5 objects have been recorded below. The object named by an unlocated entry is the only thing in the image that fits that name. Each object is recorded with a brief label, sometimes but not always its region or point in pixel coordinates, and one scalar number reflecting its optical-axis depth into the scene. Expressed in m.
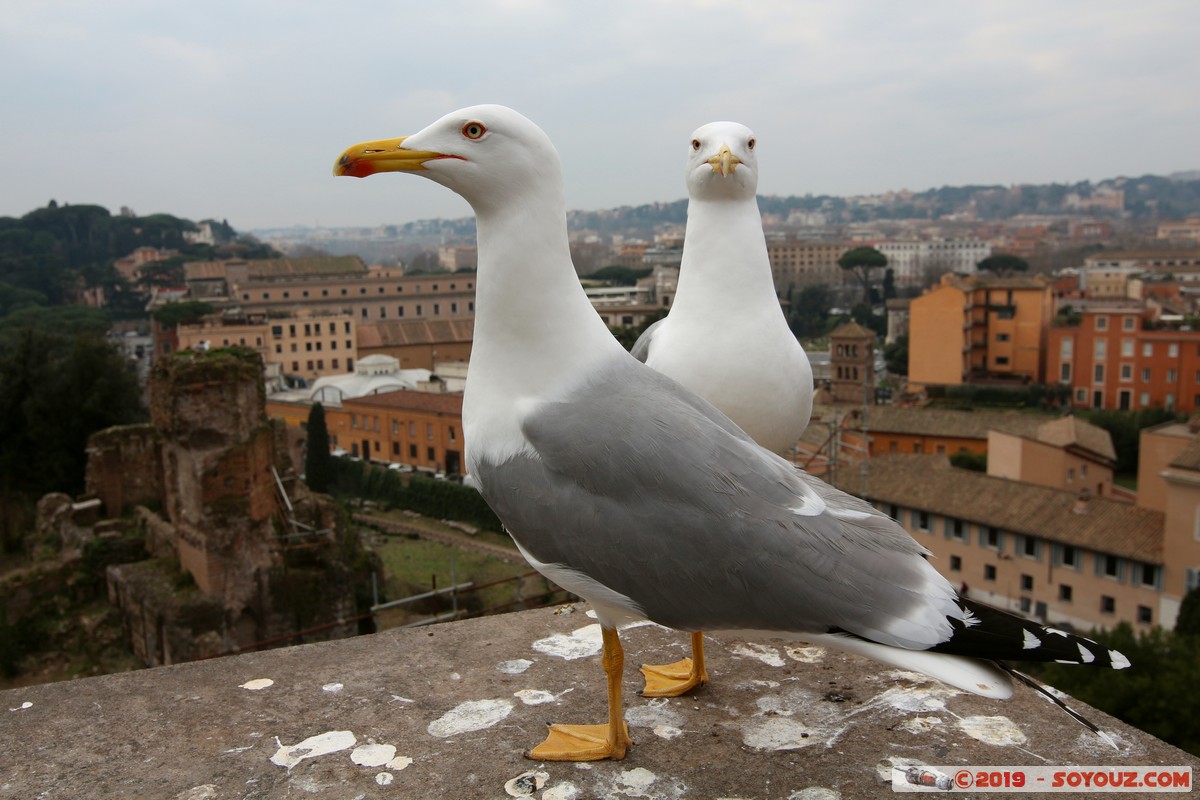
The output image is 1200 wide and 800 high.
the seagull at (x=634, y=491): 1.54
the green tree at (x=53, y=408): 16.33
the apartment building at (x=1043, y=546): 14.10
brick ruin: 9.93
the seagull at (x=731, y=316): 2.12
